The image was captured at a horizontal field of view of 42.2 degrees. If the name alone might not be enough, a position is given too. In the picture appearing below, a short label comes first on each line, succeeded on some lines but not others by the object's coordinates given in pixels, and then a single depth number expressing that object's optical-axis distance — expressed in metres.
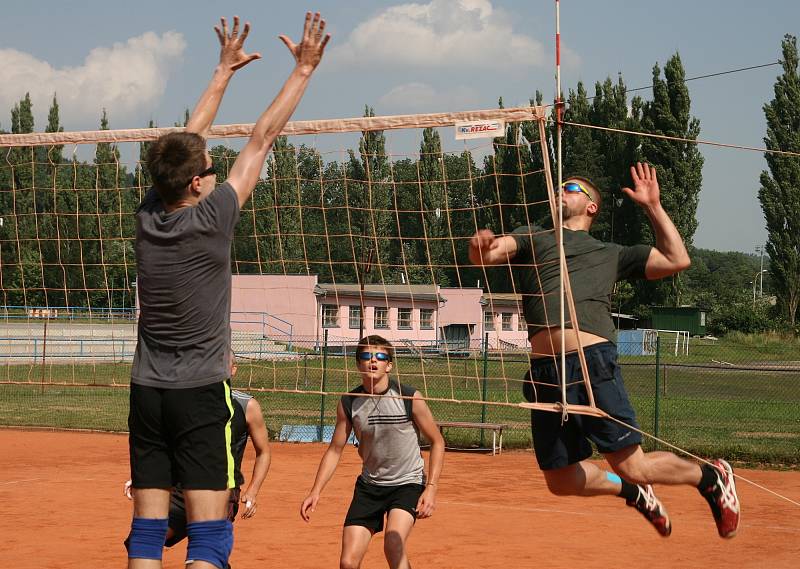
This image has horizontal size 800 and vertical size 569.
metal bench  17.22
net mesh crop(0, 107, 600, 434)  7.25
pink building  21.97
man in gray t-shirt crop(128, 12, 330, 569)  4.08
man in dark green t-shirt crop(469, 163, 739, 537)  5.84
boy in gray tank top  6.64
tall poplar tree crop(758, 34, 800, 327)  50.06
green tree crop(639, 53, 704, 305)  49.34
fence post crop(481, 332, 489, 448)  17.22
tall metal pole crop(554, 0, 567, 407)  5.79
